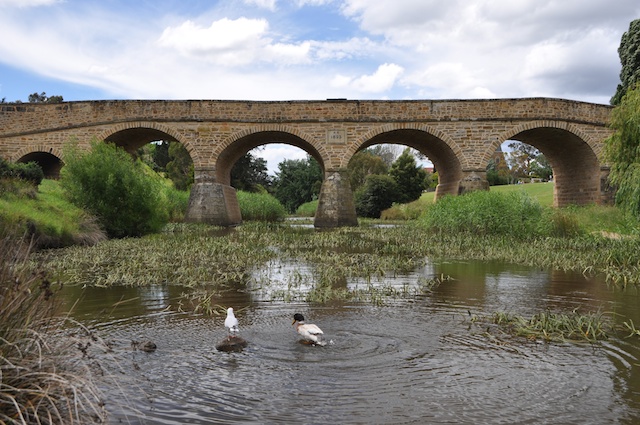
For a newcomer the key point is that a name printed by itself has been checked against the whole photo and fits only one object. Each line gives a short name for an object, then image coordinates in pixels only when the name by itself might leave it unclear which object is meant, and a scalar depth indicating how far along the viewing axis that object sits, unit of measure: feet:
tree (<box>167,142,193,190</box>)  161.79
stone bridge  85.35
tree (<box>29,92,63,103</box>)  209.67
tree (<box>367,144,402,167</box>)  255.09
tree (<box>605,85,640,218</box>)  41.65
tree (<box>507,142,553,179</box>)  214.90
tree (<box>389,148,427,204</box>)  153.69
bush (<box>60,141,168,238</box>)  57.41
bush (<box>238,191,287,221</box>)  108.17
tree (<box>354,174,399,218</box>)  142.10
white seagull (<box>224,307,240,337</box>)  17.94
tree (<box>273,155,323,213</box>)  197.47
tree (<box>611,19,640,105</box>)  93.76
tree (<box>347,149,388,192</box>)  191.62
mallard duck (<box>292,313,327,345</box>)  17.36
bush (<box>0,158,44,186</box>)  63.19
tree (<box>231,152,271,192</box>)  167.12
